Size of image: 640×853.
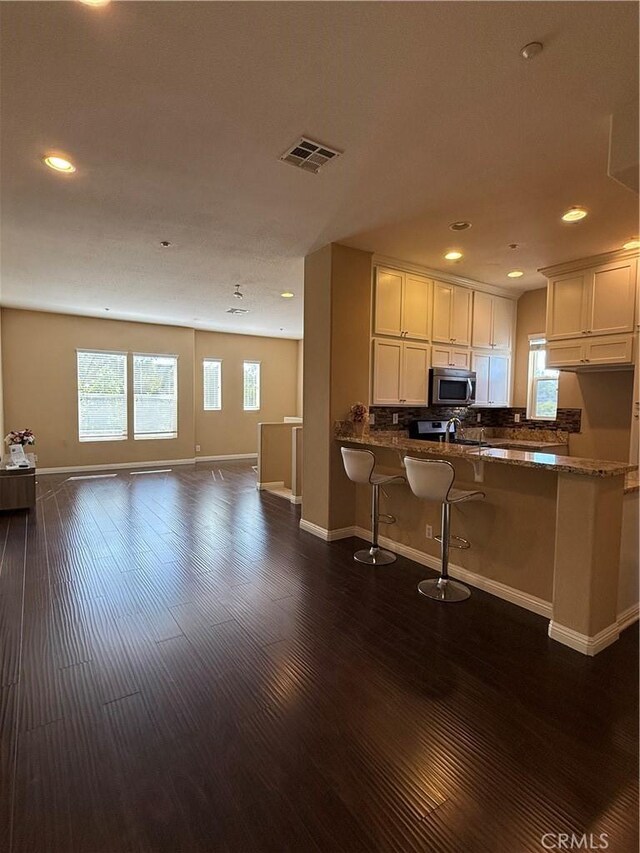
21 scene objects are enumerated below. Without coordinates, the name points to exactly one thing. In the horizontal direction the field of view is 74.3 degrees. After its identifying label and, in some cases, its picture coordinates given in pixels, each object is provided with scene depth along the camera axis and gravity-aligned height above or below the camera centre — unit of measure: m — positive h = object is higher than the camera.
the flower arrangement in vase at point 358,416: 4.34 -0.13
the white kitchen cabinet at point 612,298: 4.04 +1.07
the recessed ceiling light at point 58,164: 2.66 +1.51
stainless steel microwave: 5.05 +0.22
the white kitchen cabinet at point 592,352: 4.06 +0.55
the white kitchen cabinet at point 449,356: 5.07 +0.59
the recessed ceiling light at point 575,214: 3.23 +1.51
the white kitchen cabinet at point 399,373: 4.57 +0.35
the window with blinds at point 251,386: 10.26 +0.39
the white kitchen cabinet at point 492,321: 5.45 +1.11
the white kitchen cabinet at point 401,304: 4.50 +1.10
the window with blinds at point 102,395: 8.12 +0.09
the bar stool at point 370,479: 3.73 -0.68
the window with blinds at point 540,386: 5.62 +0.27
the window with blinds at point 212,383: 9.66 +0.42
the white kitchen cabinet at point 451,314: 5.01 +1.10
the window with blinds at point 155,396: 8.65 +0.10
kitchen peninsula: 2.45 -0.89
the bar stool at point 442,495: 2.98 -0.66
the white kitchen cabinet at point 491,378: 5.59 +0.37
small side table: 5.17 -1.10
